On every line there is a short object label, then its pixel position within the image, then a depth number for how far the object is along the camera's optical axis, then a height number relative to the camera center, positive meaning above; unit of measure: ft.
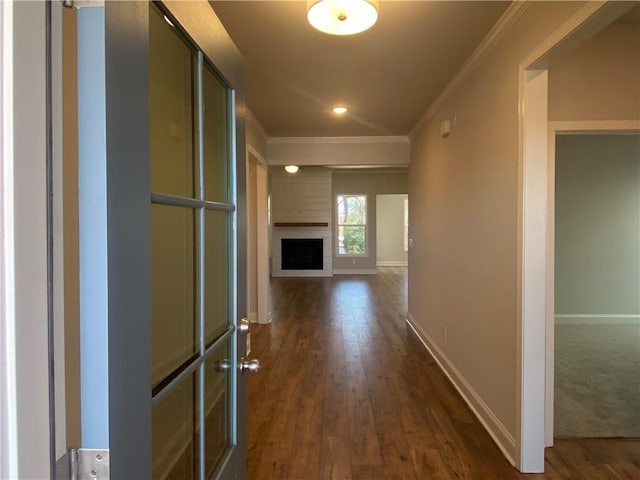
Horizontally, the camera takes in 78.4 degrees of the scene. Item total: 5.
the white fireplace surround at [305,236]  31.32 -0.90
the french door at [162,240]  2.03 -0.04
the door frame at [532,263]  6.42 -0.50
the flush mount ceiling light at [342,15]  5.53 +3.18
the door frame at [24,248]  1.65 -0.06
